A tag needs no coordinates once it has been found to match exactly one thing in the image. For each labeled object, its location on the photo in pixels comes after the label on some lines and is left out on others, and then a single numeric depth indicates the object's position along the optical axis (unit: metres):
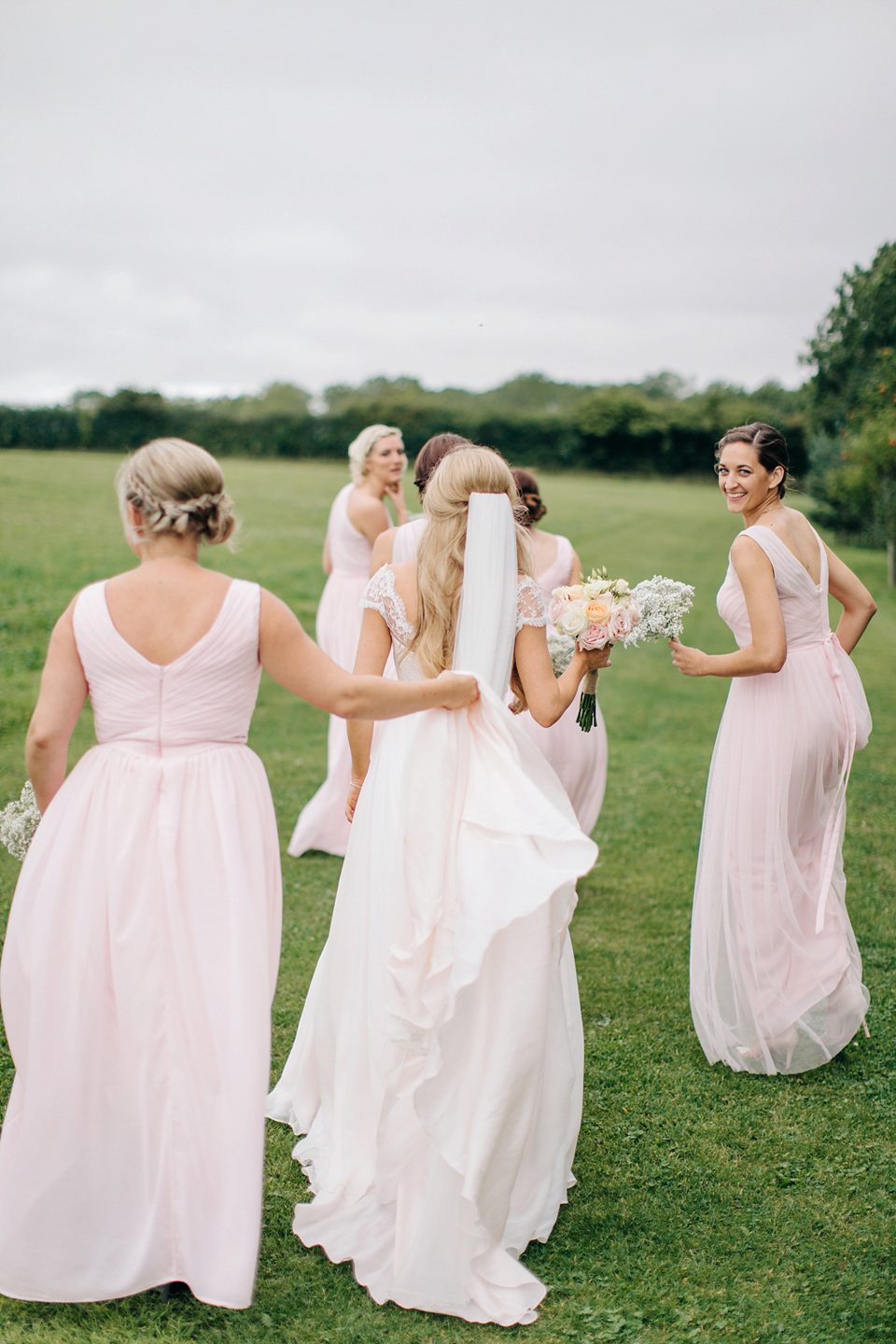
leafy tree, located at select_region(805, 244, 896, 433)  14.62
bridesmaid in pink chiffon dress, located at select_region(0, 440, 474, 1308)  2.89
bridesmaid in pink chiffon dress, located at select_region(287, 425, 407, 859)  7.36
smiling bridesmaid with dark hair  4.66
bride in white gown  3.05
